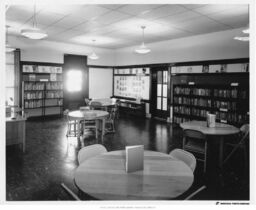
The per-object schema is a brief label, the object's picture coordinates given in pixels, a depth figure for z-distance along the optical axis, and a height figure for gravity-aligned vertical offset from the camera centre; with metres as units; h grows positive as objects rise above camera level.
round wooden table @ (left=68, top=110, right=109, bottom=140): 5.23 -0.44
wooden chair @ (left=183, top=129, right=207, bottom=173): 3.63 -0.84
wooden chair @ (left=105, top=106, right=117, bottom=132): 6.36 -0.60
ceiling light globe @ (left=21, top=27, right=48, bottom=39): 4.02 +1.18
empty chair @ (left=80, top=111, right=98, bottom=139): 5.28 -0.47
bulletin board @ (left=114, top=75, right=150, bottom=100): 9.43 +0.54
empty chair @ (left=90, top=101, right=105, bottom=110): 7.54 -0.23
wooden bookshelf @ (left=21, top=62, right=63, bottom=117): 8.45 +0.34
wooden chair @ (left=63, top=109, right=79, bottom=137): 5.77 -0.96
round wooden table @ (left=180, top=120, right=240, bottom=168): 3.86 -0.57
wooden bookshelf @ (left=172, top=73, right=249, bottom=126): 6.02 +0.01
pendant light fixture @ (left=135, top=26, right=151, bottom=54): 6.17 +1.35
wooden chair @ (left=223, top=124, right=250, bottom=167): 3.98 -0.79
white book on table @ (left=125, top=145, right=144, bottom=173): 2.06 -0.58
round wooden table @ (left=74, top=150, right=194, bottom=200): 1.74 -0.73
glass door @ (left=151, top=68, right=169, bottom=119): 8.73 +0.16
